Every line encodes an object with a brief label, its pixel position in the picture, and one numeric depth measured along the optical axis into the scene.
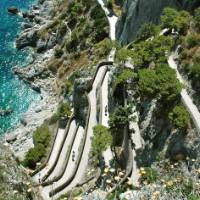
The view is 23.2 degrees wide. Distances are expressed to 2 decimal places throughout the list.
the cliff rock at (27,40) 128.38
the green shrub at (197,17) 70.18
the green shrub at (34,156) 80.67
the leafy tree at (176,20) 73.19
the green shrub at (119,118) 65.00
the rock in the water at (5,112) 101.81
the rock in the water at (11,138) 93.21
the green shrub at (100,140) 63.03
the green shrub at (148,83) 60.81
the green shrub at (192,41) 65.62
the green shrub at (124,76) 69.62
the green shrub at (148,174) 32.80
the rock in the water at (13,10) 147.25
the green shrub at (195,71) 59.38
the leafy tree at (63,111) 85.62
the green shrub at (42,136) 83.88
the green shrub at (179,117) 54.11
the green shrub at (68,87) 97.07
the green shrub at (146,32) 80.38
